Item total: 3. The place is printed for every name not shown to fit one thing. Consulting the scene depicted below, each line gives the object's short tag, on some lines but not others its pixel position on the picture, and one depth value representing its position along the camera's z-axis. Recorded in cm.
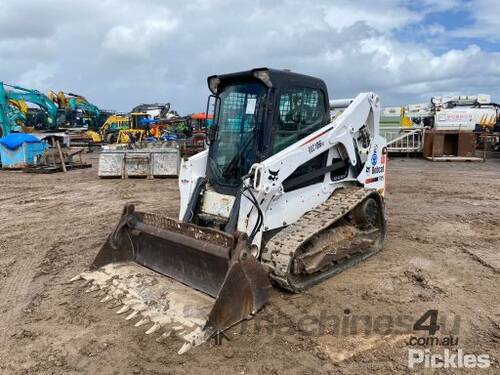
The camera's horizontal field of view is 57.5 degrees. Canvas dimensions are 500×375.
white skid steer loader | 389
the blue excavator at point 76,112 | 2939
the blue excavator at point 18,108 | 1930
